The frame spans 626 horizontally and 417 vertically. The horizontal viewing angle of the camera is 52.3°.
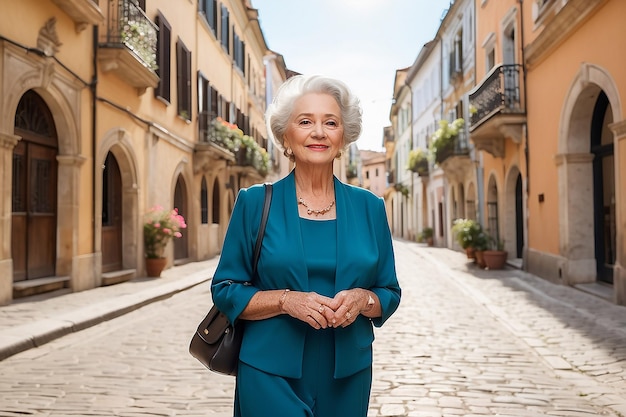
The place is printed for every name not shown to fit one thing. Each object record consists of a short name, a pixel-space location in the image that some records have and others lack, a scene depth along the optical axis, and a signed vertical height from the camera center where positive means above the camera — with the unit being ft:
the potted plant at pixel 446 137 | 78.33 +11.09
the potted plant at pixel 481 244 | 56.76 -1.61
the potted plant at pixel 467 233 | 57.30 -0.62
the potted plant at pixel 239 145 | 71.87 +10.80
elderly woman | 6.52 -0.57
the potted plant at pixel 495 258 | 54.90 -2.78
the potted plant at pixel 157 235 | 49.06 -0.45
